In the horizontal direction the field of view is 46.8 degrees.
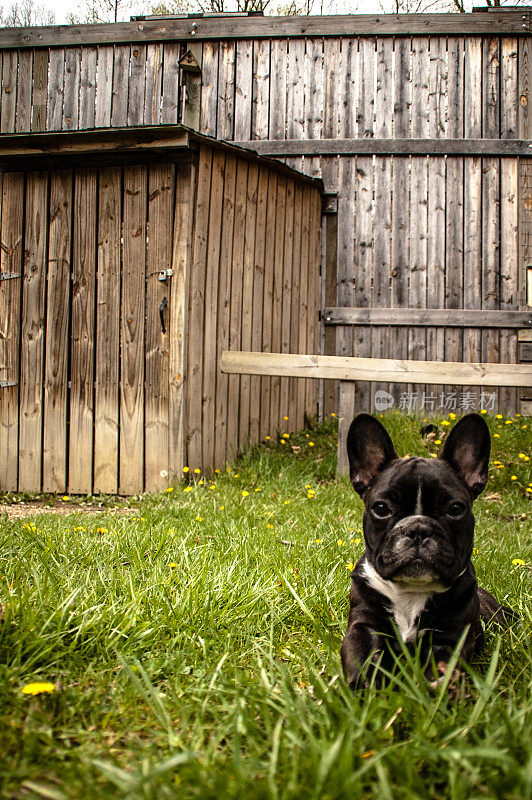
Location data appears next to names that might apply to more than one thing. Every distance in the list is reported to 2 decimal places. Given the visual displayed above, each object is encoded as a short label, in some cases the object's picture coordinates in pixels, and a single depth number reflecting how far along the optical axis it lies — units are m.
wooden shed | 5.60
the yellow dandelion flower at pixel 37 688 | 1.50
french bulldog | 1.84
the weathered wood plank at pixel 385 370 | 5.62
